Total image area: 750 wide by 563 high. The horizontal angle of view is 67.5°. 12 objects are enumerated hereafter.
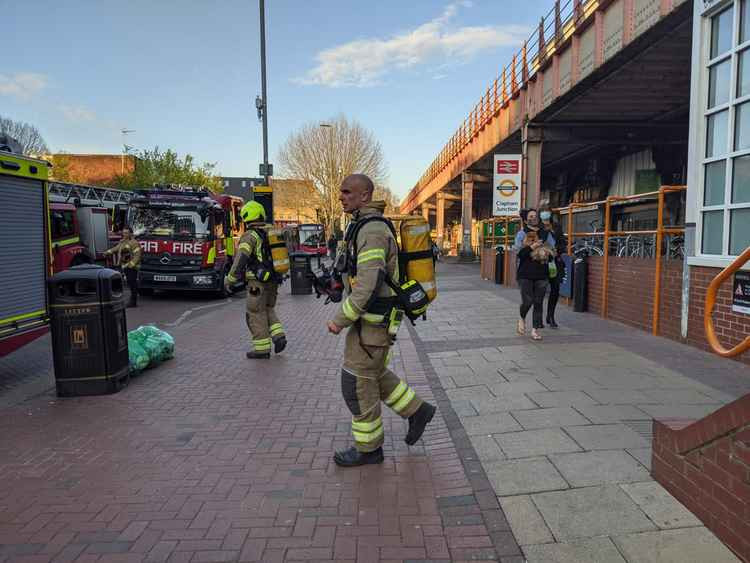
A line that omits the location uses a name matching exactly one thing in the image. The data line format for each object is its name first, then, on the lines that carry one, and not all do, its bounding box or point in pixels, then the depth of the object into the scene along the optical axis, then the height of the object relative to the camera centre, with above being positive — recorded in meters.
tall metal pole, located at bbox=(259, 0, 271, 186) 18.42 +5.49
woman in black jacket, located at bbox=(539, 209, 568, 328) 7.89 -0.38
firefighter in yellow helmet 6.63 -0.58
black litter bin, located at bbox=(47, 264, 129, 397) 5.39 -0.95
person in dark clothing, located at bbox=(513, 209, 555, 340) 7.27 -0.46
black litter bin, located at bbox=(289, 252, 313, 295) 15.73 -1.22
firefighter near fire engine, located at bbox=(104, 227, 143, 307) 12.44 -0.56
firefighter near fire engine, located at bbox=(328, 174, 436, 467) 3.46 -0.49
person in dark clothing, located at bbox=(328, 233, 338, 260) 28.64 -0.75
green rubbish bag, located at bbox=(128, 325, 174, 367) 6.54 -1.30
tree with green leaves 33.00 +3.70
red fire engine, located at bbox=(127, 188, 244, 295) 13.91 -0.12
